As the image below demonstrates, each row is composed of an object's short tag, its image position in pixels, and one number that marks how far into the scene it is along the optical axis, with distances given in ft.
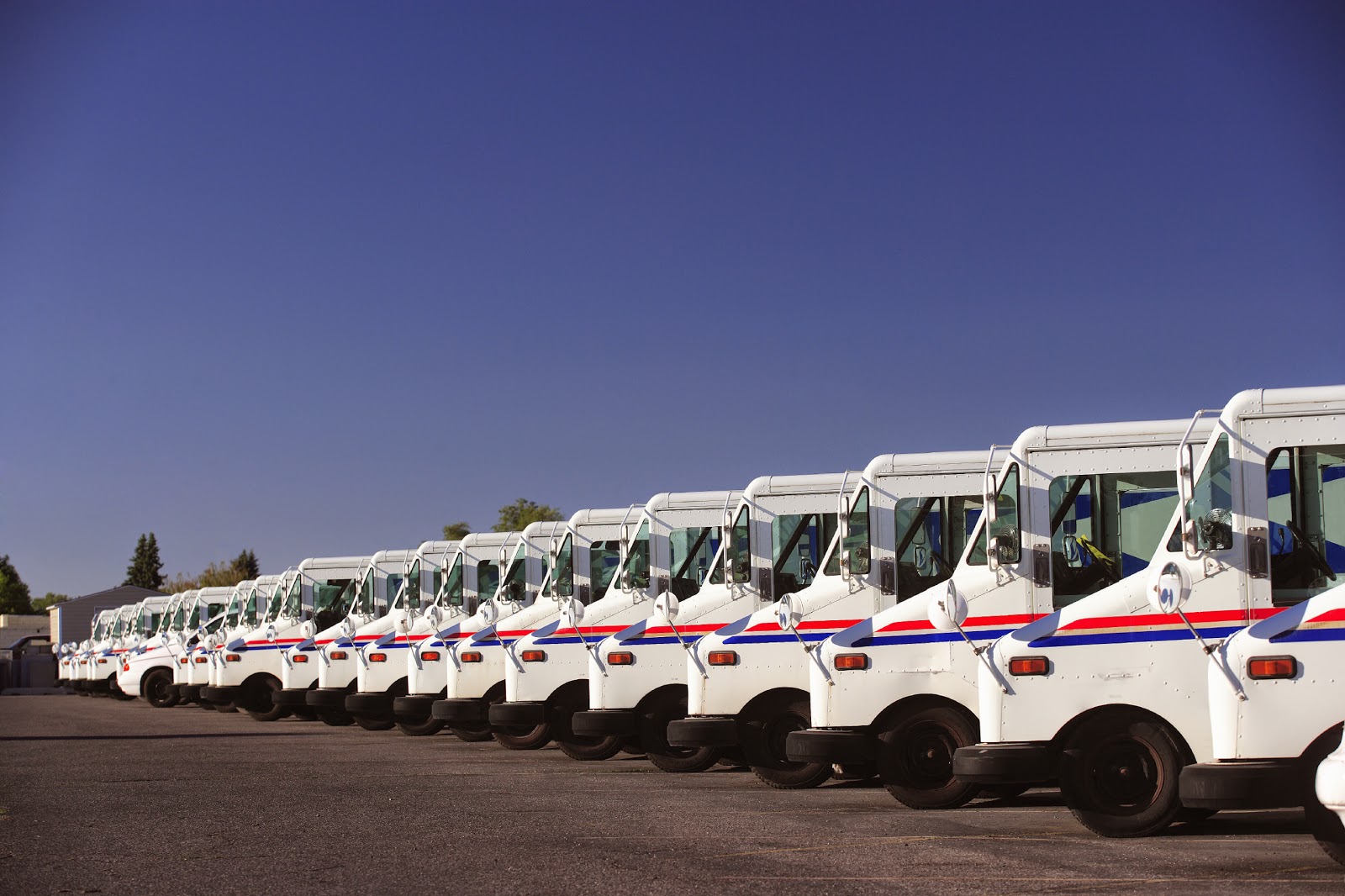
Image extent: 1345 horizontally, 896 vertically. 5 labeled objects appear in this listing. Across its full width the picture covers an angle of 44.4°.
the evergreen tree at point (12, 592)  463.42
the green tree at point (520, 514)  242.58
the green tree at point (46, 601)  576.20
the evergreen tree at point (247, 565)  398.33
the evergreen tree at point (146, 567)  454.81
